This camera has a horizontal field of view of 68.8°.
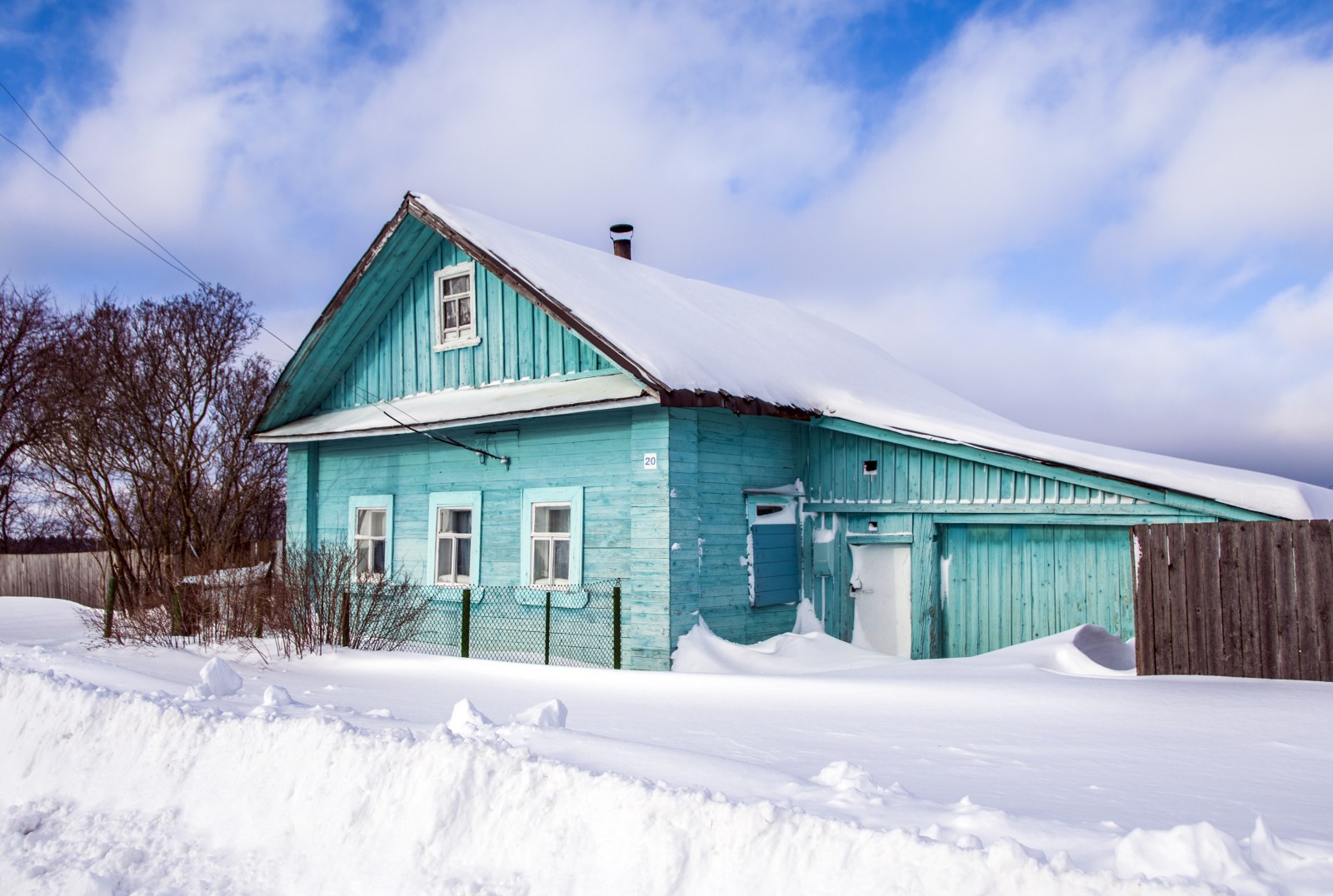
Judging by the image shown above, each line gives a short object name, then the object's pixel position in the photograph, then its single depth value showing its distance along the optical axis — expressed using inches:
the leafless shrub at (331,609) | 440.8
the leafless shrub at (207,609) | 473.7
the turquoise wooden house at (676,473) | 449.1
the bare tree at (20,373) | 1127.0
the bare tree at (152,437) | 853.8
